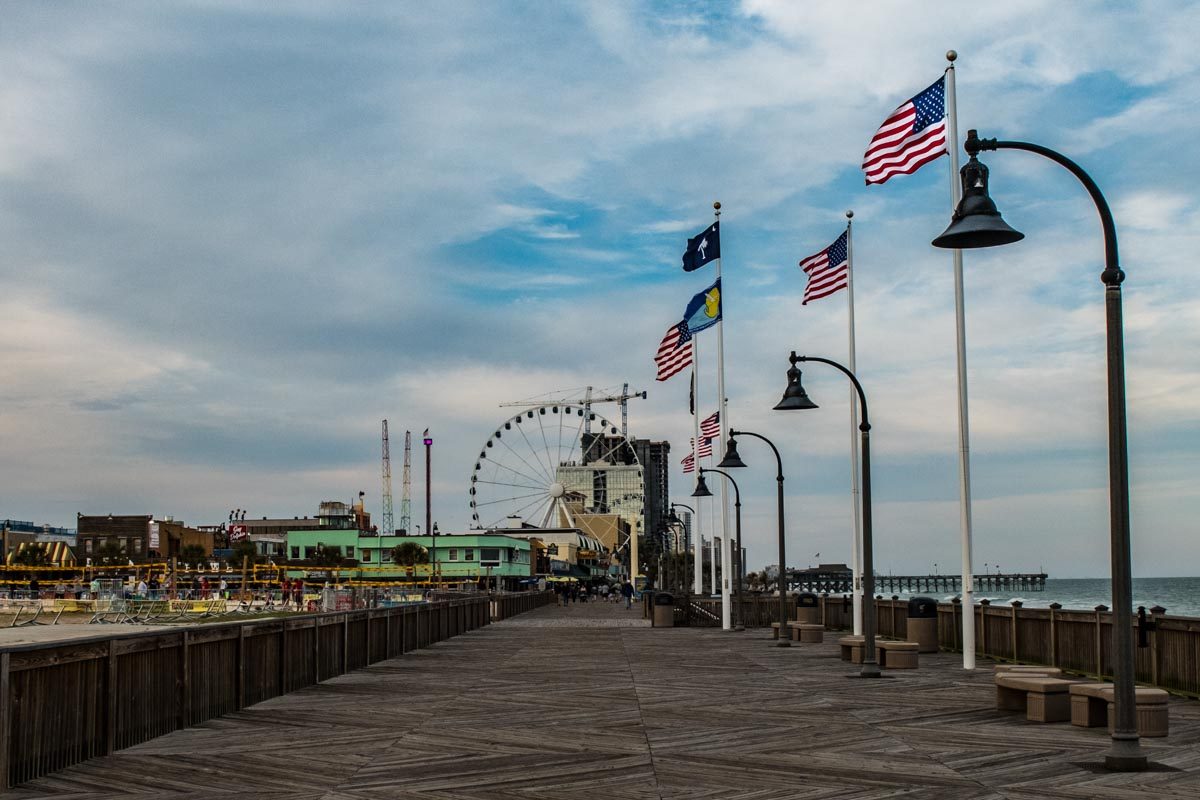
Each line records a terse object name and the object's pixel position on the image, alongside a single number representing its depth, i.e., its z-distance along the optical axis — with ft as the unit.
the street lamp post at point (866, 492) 71.46
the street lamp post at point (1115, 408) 37.68
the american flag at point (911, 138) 75.31
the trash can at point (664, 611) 152.46
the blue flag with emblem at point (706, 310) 135.49
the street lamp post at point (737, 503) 146.21
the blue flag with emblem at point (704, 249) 136.46
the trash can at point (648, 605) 181.53
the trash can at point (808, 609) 131.23
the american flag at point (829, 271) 102.42
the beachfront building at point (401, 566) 461.37
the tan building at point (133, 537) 516.73
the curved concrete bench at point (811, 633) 110.52
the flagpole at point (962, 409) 75.87
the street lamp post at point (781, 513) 107.55
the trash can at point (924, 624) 93.86
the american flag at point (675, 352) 141.49
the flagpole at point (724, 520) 140.60
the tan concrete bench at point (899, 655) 76.02
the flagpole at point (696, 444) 151.12
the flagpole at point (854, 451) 102.68
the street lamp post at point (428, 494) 565.94
